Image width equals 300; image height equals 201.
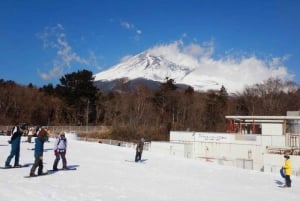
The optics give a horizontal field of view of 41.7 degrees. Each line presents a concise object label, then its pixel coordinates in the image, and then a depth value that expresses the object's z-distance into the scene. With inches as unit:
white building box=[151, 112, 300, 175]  1371.4
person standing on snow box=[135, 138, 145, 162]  877.0
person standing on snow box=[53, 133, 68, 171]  641.0
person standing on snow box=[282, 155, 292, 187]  634.2
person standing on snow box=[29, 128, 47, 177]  547.2
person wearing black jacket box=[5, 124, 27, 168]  616.1
